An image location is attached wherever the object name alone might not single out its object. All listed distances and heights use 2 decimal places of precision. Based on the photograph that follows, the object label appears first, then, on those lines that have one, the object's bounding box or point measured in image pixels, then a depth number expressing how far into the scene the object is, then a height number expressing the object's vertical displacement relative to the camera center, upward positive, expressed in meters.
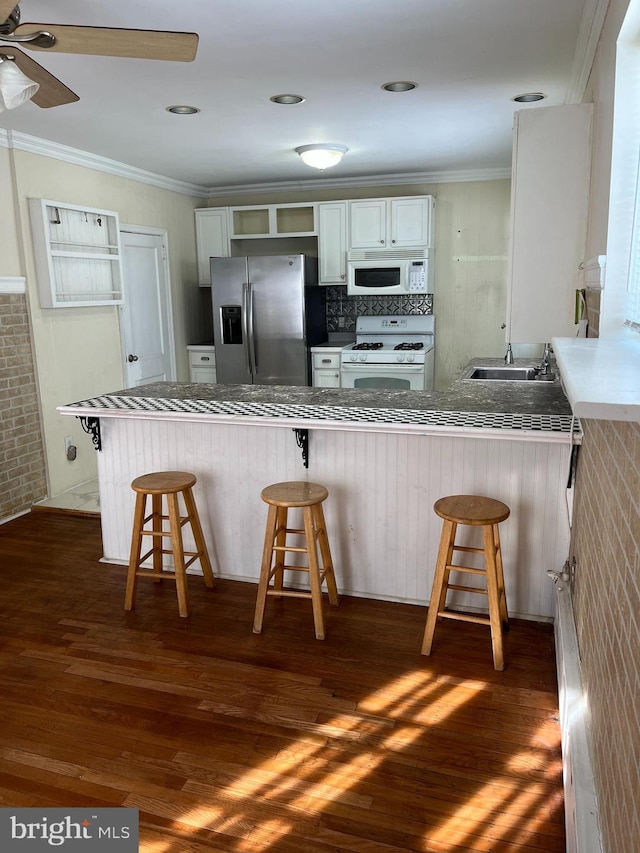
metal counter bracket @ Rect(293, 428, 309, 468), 2.84 -0.56
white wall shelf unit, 4.24 +0.39
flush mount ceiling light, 4.43 +1.03
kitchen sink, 4.07 -0.42
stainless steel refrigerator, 5.48 -0.07
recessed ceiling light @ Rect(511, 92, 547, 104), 3.43 +1.08
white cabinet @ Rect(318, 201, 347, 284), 5.66 +0.56
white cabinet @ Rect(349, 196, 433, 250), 5.44 +0.70
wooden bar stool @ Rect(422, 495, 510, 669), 2.37 -0.91
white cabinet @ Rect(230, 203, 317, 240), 5.91 +0.81
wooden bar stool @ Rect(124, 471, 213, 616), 2.82 -0.95
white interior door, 5.29 +0.01
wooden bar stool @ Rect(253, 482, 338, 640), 2.60 -0.92
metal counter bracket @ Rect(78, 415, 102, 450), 3.16 -0.55
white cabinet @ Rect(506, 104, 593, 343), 2.80 +0.37
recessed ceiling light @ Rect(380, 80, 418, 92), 3.18 +1.07
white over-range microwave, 5.50 +0.27
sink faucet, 3.74 -0.38
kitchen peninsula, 2.62 -0.68
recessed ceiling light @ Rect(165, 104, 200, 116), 3.49 +1.07
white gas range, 5.48 -0.43
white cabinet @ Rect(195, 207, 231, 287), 6.03 +0.68
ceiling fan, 1.87 +0.78
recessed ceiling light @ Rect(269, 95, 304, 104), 3.37 +1.07
